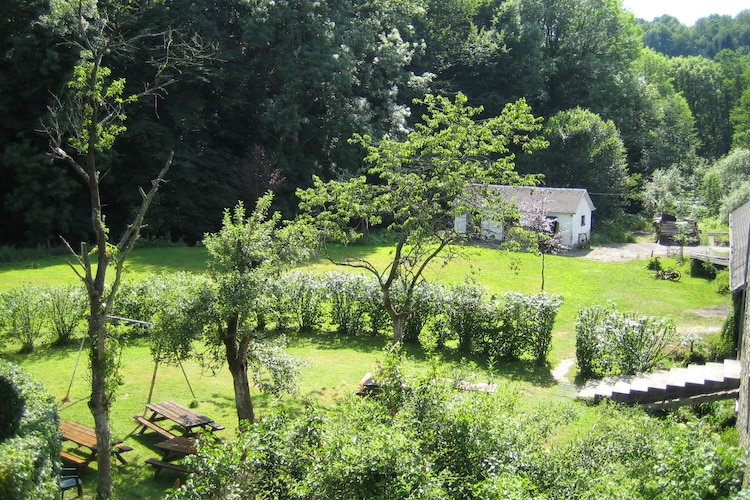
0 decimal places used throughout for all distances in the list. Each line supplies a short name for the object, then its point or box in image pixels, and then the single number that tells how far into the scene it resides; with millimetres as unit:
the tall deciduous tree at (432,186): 14789
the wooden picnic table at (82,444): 11148
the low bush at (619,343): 16484
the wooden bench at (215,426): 12200
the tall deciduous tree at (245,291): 11492
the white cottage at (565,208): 36125
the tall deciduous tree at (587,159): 43656
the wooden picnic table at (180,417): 12270
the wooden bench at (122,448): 11531
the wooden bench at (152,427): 12148
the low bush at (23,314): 17312
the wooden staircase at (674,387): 14430
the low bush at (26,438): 8008
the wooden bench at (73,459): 11055
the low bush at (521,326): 17547
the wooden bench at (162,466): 10953
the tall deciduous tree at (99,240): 9750
